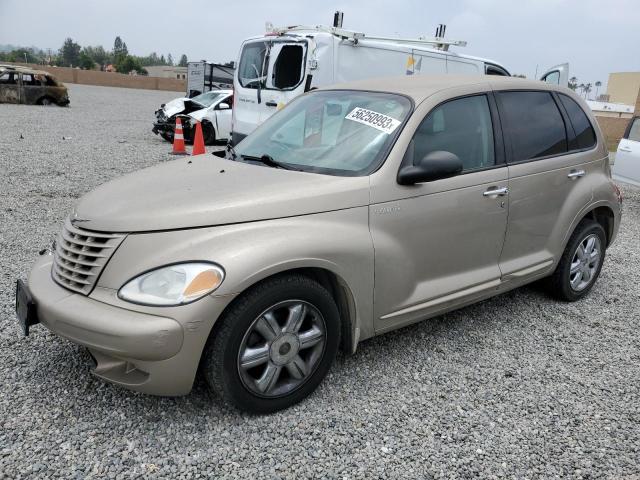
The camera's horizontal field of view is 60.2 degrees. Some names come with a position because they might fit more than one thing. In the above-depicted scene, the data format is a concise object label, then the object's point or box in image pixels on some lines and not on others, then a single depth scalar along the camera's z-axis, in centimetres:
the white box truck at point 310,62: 895
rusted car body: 2214
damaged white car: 1350
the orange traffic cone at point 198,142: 1036
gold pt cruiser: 250
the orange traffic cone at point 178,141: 1167
